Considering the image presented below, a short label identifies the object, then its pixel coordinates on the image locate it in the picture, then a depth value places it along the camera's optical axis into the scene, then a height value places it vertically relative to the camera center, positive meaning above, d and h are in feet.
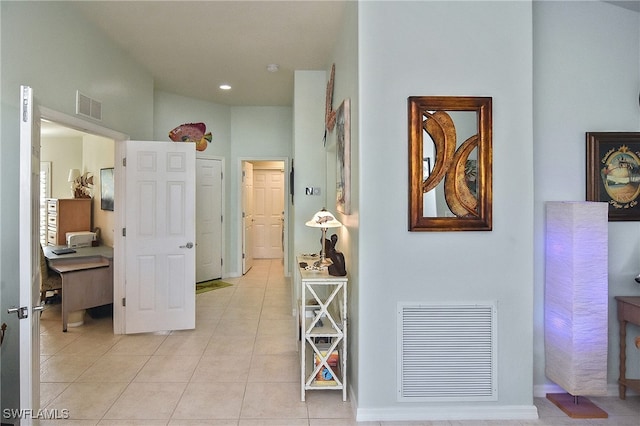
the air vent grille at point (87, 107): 10.94 +3.04
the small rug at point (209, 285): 19.65 -3.81
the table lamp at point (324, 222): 10.20 -0.26
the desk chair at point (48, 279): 14.42 -2.50
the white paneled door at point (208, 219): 21.07 -0.39
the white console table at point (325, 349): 9.00 -3.25
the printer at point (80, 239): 17.02 -1.19
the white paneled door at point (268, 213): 30.02 -0.08
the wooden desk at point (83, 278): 13.60 -2.39
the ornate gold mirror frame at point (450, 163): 8.11 +1.02
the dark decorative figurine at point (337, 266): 9.29 -1.27
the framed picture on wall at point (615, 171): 9.05 +0.96
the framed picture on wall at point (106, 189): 17.45 +1.03
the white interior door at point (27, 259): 6.64 -0.81
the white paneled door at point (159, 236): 13.42 -0.85
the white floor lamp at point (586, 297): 8.09 -1.74
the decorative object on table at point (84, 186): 19.15 +1.24
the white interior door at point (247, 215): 22.97 -0.20
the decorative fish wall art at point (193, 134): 20.24 +4.05
